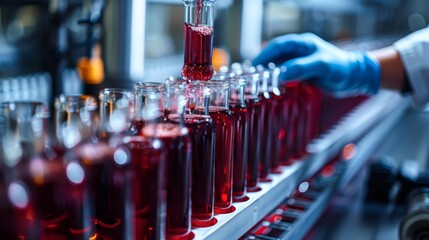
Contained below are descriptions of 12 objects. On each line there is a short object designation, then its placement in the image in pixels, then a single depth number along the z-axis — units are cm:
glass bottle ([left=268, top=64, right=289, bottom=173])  50
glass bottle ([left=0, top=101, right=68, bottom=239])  28
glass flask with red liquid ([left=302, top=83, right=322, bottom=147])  59
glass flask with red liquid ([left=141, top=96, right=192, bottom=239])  35
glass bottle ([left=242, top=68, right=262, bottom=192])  45
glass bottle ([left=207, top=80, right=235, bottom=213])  40
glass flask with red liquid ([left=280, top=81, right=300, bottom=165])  54
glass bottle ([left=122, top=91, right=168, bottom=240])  33
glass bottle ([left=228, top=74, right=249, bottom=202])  42
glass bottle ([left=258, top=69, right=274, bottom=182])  48
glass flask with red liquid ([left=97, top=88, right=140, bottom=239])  31
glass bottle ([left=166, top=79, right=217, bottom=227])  37
